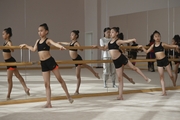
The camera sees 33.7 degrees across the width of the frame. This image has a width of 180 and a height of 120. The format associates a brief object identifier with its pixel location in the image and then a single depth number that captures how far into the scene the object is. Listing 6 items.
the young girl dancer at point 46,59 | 4.58
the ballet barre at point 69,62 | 5.08
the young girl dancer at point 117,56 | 5.35
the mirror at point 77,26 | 5.57
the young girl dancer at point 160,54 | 5.95
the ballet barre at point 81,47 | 5.05
